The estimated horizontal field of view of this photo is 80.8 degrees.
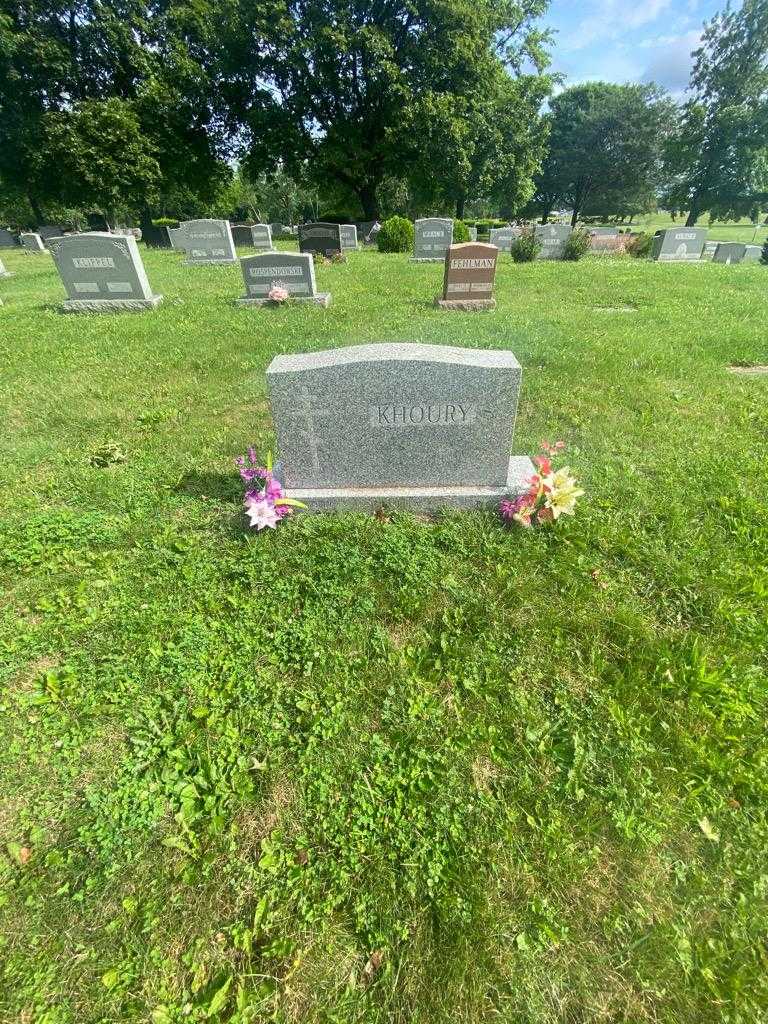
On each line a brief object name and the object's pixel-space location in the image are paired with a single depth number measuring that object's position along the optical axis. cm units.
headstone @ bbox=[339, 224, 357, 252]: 2077
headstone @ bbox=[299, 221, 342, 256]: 1661
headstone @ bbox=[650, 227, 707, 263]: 1759
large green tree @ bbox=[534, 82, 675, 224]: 4553
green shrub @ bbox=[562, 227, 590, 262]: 1622
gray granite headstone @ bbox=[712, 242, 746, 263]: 1819
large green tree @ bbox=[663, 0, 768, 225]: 2852
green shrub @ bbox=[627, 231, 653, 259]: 1883
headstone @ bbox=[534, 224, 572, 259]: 1853
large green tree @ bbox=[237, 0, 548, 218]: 2189
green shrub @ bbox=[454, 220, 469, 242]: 1859
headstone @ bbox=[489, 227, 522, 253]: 2184
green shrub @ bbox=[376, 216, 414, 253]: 1900
